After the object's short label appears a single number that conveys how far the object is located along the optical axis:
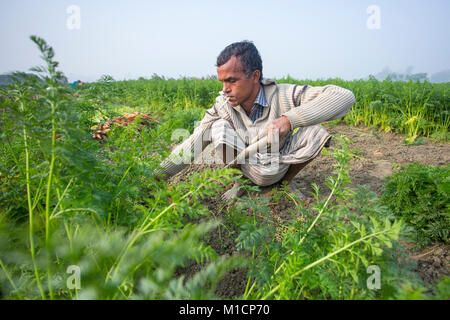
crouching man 2.11
